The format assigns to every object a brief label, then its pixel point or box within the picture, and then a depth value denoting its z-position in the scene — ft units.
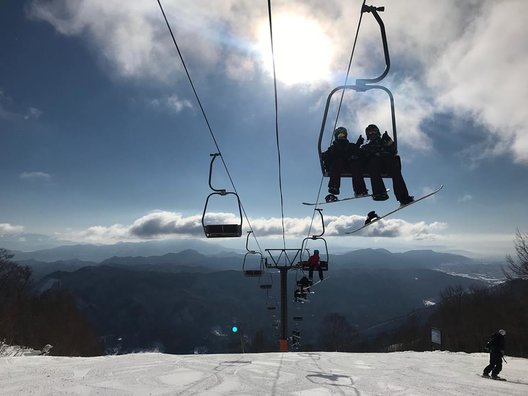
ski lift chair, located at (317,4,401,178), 20.25
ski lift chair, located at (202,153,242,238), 47.41
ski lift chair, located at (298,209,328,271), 67.30
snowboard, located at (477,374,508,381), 41.95
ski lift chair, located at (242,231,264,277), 84.94
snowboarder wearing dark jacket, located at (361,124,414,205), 32.14
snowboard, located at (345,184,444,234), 31.55
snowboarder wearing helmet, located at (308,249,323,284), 65.41
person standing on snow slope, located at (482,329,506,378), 43.37
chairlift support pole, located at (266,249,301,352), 92.34
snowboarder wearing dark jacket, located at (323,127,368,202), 33.35
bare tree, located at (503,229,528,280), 127.65
